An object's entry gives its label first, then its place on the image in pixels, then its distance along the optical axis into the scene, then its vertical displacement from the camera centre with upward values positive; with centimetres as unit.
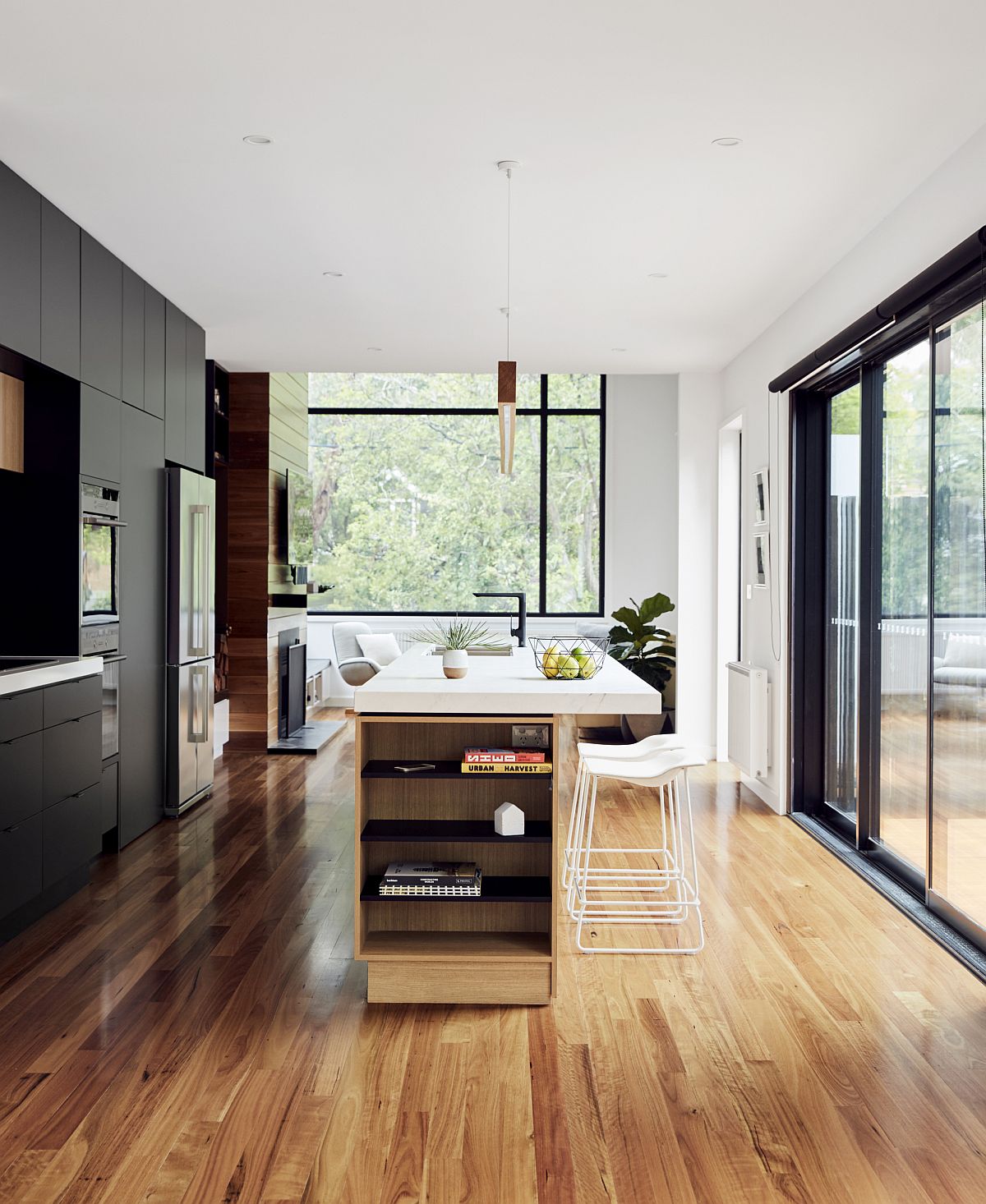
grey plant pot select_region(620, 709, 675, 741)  754 -99
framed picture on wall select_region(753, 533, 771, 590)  571 +19
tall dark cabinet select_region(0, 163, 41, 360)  343 +114
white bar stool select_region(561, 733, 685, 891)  379 -61
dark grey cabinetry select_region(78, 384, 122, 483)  411 +65
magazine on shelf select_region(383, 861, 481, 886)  300 -84
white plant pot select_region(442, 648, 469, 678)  323 -23
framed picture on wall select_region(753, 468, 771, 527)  568 +55
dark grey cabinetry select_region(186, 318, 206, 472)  547 +107
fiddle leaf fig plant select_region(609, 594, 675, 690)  718 -36
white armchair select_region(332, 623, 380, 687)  843 -56
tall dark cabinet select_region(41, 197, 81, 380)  375 +114
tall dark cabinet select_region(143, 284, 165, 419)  483 +117
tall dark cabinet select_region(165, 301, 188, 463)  514 +108
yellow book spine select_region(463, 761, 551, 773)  297 -51
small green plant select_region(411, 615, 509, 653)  359 -19
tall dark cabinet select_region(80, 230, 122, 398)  410 +114
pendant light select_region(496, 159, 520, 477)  355 +68
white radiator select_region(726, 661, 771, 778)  564 -72
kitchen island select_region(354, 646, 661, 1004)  293 -72
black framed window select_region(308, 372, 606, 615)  987 +92
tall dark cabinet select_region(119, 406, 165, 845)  460 -17
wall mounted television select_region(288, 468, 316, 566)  744 +55
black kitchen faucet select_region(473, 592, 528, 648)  505 -15
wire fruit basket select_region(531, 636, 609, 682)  321 -23
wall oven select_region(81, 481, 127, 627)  414 +15
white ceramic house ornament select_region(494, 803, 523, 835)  300 -68
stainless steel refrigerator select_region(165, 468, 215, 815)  512 -20
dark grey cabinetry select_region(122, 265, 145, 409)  456 +116
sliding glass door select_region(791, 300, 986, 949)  342 -7
